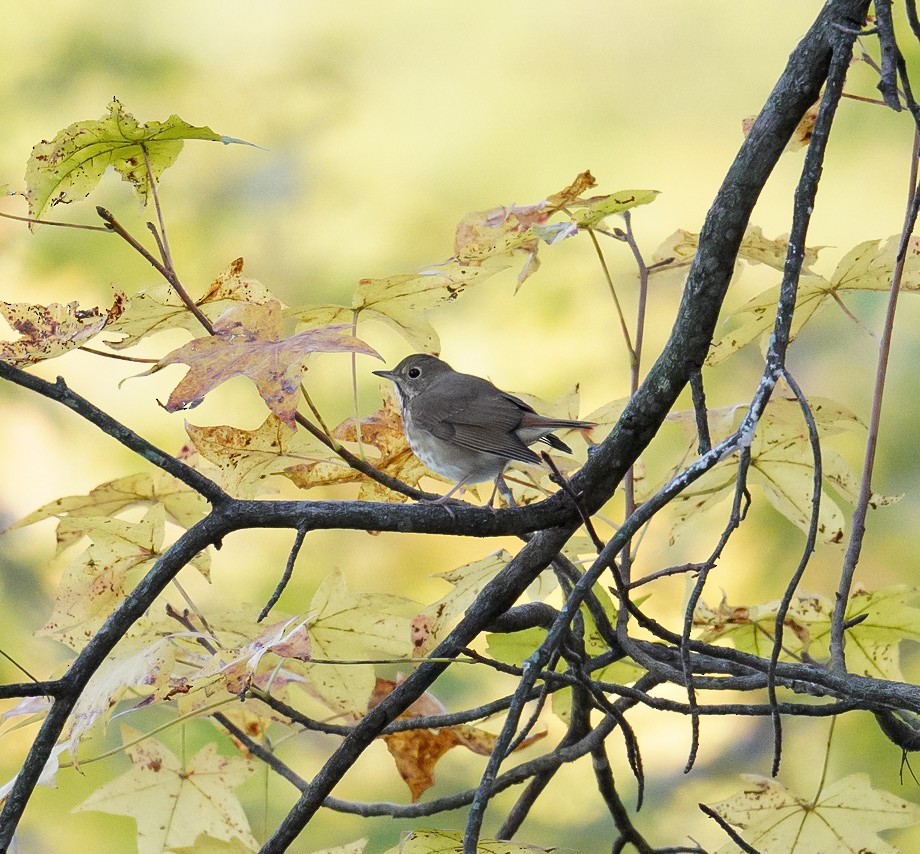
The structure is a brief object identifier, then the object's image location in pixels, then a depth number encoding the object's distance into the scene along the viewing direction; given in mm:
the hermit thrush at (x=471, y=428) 11170
